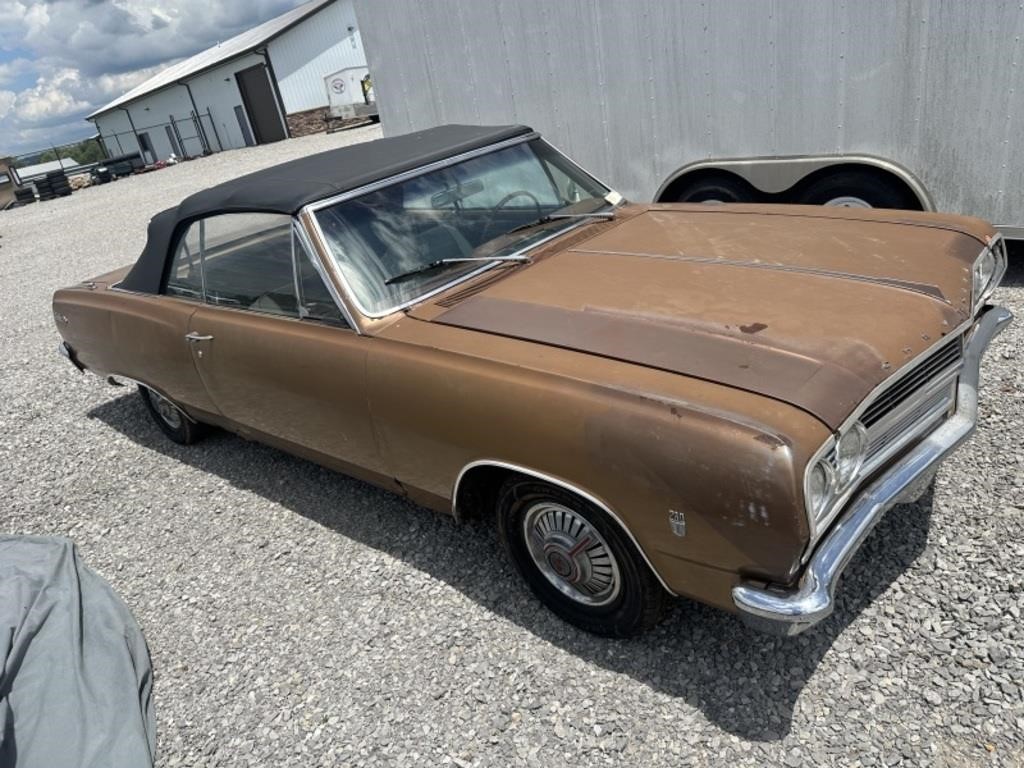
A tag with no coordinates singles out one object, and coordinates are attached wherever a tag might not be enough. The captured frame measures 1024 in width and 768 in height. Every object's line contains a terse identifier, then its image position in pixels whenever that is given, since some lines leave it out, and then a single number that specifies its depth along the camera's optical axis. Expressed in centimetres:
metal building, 2884
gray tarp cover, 244
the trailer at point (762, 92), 437
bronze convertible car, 204
